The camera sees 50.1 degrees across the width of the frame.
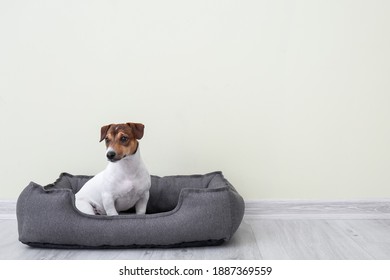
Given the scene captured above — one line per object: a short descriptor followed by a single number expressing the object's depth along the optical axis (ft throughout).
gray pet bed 6.81
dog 7.38
